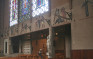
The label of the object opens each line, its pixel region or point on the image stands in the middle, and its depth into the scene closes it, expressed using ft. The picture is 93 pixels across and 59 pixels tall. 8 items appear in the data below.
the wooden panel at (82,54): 31.73
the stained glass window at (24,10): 59.36
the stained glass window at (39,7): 48.38
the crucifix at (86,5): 32.55
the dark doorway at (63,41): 50.11
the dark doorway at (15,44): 74.13
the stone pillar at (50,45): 43.29
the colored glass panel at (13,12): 69.79
